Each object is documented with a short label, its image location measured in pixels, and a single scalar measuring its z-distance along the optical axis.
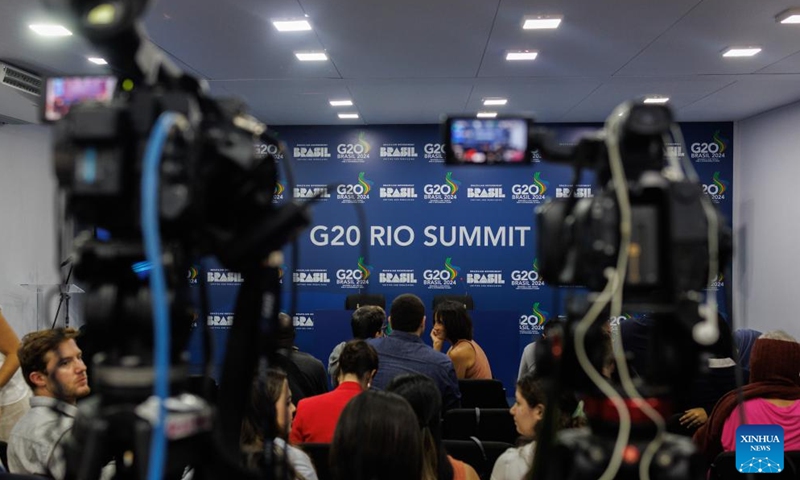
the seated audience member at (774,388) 2.60
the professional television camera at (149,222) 0.90
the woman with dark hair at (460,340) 3.95
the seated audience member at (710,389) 3.40
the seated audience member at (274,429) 1.95
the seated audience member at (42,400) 2.17
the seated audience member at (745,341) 4.53
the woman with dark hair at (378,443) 1.79
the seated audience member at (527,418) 2.08
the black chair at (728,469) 2.42
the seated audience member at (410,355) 3.27
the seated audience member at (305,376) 3.31
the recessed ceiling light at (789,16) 4.16
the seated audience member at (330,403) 2.67
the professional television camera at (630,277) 1.05
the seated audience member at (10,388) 3.22
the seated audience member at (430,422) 2.09
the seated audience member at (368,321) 4.09
